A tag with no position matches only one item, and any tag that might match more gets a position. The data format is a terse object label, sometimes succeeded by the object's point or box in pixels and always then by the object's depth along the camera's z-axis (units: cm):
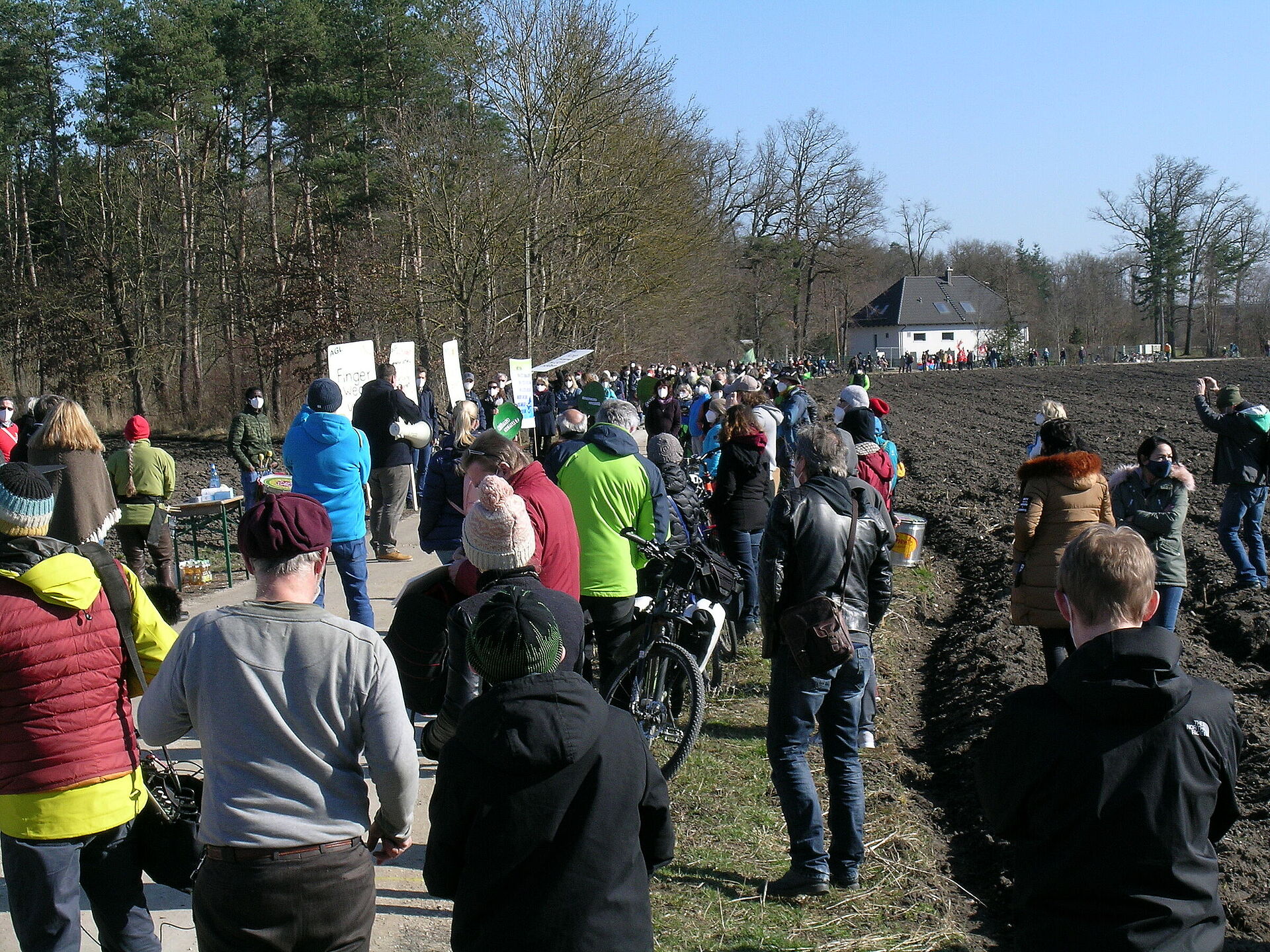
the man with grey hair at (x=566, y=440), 739
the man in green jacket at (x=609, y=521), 574
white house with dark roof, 9756
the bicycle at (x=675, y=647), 559
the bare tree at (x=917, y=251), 10306
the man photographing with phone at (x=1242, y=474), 966
